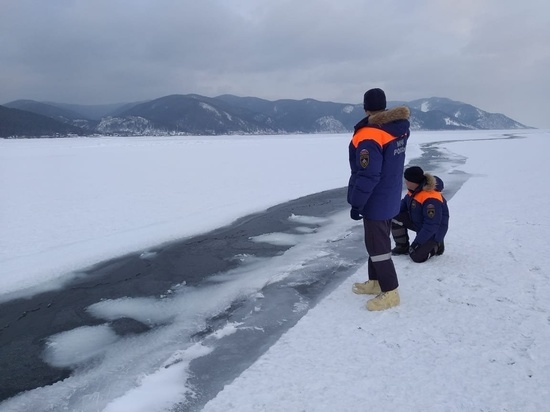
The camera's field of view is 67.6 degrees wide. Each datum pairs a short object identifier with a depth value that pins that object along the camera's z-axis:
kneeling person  4.50
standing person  3.13
